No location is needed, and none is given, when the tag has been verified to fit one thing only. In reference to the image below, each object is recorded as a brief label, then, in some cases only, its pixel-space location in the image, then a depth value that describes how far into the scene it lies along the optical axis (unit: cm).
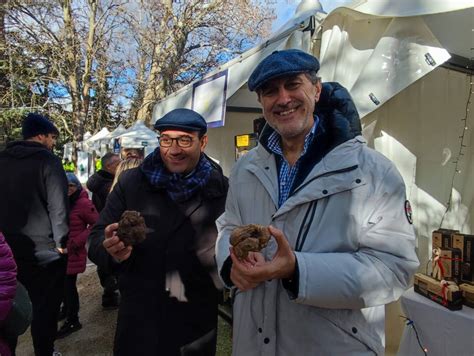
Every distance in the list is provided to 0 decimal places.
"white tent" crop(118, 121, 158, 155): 930
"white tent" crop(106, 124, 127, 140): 1148
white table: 210
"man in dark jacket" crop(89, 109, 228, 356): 185
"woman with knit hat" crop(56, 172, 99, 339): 381
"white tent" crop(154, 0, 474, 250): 224
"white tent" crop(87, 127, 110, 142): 1469
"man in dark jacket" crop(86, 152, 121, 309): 430
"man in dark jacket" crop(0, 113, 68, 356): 276
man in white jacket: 115
